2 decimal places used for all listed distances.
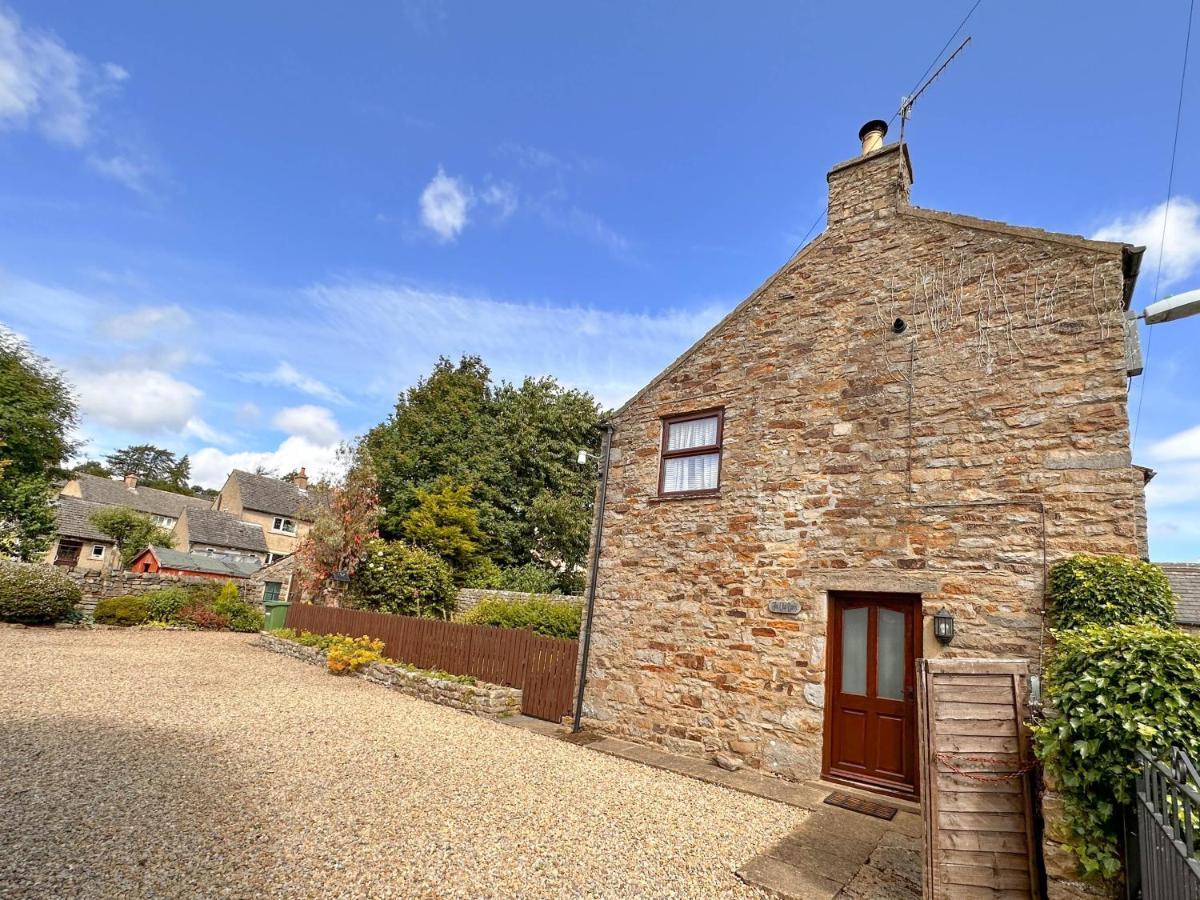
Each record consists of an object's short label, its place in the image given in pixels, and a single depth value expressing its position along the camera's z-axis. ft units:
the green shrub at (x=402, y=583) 53.78
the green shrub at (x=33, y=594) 53.11
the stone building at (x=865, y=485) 21.34
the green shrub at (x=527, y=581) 76.33
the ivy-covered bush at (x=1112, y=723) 11.05
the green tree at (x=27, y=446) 71.46
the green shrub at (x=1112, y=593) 17.69
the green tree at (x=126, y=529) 117.50
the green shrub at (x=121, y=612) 60.34
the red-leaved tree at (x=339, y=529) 69.41
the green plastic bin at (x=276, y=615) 63.46
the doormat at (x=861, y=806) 20.48
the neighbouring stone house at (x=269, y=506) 139.54
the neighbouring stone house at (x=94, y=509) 114.42
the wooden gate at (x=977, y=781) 13.98
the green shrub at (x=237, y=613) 67.67
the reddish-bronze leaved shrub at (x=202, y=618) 64.85
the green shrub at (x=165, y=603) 64.23
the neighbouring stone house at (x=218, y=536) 123.54
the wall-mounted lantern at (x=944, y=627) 21.48
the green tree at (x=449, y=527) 78.43
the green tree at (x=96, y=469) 216.95
